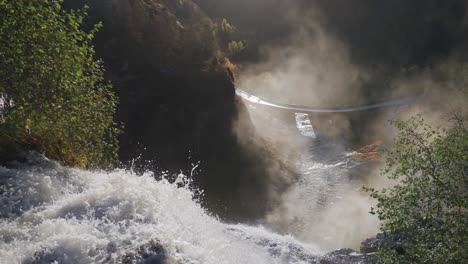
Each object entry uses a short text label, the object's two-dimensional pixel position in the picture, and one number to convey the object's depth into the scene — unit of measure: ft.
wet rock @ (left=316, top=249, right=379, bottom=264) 89.04
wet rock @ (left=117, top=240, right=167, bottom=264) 44.16
